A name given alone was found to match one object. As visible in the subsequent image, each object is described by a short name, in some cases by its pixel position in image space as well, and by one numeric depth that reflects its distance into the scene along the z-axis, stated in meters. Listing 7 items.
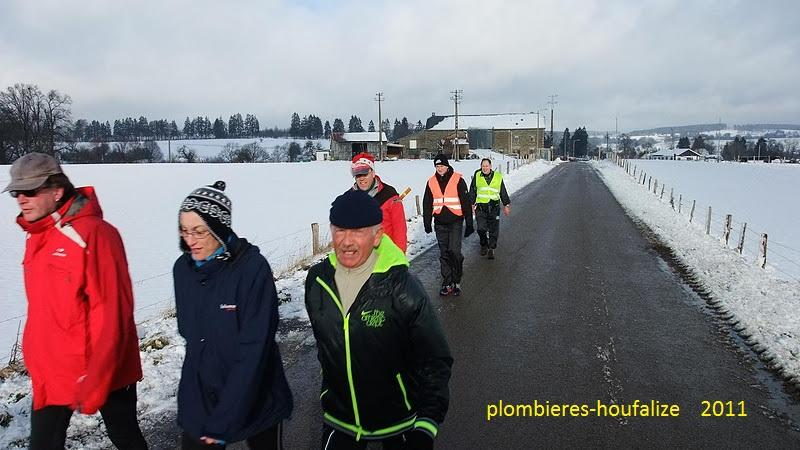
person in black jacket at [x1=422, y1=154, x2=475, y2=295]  7.72
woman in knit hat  2.36
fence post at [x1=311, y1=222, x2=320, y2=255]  11.29
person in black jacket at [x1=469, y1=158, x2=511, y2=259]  10.23
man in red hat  5.27
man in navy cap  2.42
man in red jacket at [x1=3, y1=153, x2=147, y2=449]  2.54
